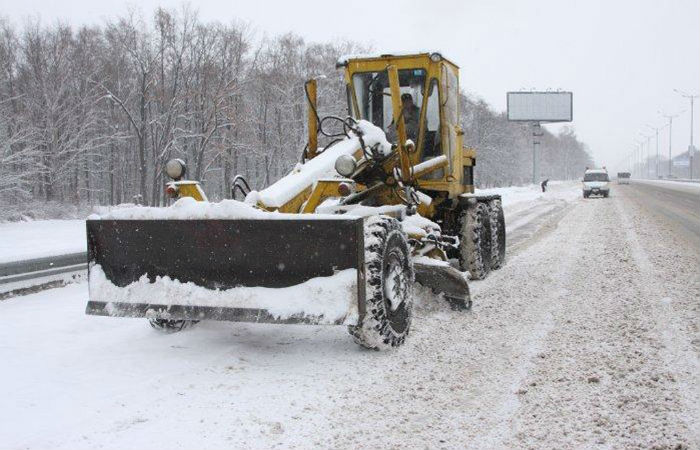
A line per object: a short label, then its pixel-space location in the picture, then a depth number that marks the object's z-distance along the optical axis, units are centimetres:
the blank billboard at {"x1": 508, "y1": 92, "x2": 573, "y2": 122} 5734
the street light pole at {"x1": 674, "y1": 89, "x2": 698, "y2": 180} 7244
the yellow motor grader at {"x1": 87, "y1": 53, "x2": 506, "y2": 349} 425
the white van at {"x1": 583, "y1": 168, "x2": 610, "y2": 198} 3259
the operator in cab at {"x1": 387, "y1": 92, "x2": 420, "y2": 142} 693
